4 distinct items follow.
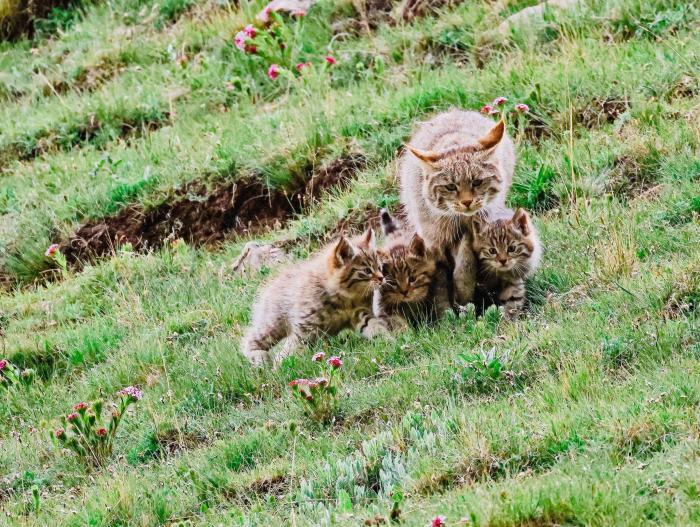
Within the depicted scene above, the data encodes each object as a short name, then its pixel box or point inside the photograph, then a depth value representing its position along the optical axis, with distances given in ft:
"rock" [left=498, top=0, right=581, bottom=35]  82.64
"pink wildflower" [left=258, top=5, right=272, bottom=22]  95.05
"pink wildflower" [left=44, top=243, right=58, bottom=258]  72.38
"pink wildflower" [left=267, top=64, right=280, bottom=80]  86.73
